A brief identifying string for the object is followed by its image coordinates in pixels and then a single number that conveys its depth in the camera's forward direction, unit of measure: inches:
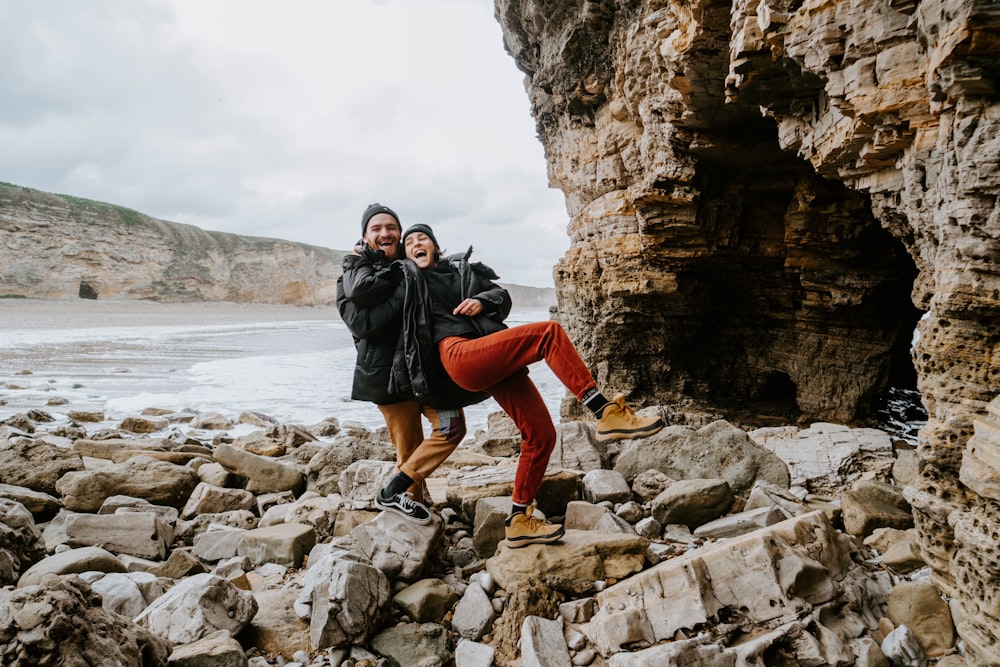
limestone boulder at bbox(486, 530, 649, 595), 113.2
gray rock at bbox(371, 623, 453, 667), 102.1
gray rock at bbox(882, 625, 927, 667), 93.6
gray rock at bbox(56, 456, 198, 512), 184.5
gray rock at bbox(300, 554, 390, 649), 101.1
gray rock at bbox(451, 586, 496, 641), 108.0
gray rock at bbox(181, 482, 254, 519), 185.8
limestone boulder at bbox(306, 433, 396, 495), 206.1
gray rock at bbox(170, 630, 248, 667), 90.8
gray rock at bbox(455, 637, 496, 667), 98.9
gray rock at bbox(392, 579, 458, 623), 111.5
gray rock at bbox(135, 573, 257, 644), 100.9
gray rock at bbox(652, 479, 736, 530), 147.4
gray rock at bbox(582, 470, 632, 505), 161.0
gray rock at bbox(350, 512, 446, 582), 120.0
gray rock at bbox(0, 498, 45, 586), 120.3
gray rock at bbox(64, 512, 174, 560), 146.8
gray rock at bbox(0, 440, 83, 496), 194.4
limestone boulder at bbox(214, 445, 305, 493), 210.8
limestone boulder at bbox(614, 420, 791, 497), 183.9
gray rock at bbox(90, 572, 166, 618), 110.4
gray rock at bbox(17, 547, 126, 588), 121.4
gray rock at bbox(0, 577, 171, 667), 72.8
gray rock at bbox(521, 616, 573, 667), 94.7
